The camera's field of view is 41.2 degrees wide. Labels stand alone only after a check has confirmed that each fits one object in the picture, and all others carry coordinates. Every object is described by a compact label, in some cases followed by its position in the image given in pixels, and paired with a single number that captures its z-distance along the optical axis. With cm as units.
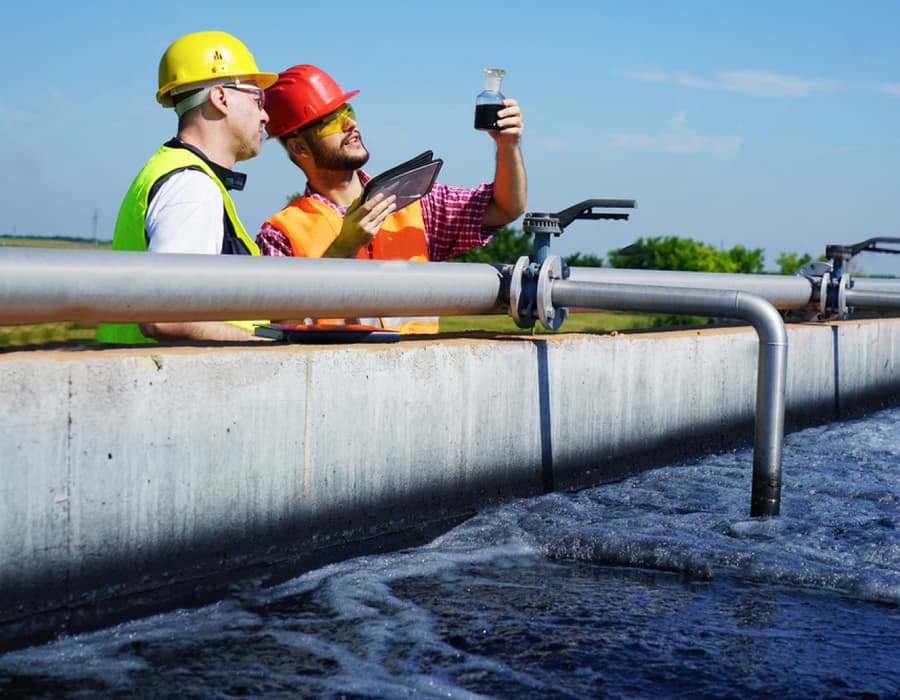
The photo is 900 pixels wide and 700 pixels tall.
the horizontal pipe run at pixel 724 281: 545
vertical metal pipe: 411
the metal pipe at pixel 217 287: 309
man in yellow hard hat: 376
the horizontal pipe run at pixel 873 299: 674
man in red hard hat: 483
